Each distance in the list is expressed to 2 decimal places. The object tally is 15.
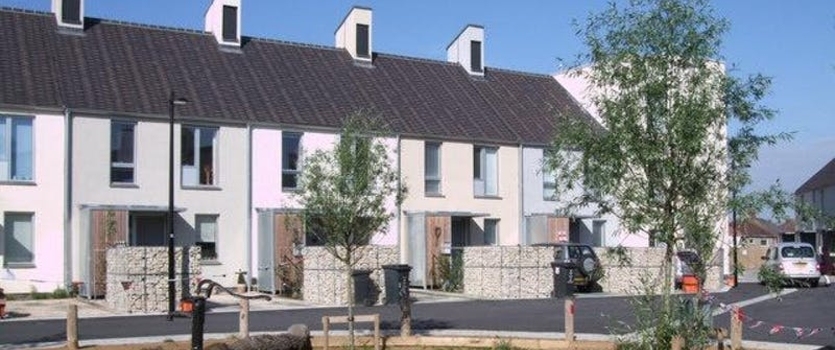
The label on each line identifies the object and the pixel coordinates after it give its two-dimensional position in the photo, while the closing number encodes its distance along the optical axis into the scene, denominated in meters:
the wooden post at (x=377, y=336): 16.97
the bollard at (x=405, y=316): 18.44
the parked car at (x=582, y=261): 33.66
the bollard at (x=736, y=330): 16.20
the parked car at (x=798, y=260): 38.94
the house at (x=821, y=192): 60.33
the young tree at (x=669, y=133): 12.38
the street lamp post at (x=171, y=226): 24.89
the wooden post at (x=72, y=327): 16.77
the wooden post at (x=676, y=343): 12.20
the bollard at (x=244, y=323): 17.22
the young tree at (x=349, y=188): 17.84
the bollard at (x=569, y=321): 16.78
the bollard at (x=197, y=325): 14.42
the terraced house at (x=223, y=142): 30.45
